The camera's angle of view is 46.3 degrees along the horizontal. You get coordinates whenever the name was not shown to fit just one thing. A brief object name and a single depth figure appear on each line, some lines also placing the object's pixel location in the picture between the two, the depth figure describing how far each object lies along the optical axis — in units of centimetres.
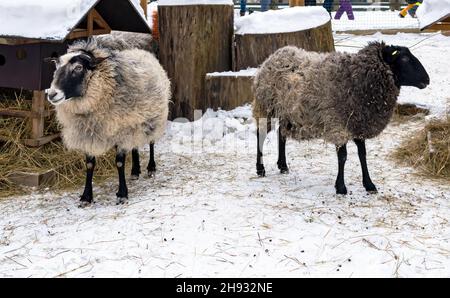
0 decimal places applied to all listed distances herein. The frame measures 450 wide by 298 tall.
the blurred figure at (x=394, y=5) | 1781
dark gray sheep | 479
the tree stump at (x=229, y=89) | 739
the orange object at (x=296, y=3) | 977
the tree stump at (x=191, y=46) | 730
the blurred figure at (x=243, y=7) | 1420
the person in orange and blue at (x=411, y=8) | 1495
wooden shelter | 507
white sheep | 461
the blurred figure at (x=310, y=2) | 1321
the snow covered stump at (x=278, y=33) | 755
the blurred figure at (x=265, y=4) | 1428
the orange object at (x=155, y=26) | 782
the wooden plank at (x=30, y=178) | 533
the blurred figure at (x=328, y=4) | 1441
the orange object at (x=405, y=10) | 1500
